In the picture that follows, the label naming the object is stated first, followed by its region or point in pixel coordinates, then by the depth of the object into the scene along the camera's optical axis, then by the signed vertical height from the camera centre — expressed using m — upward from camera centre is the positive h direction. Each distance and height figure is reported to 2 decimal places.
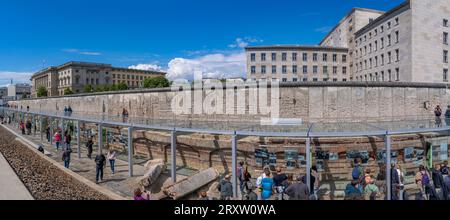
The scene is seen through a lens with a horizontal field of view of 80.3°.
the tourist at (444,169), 8.12 -2.01
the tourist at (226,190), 7.71 -2.43
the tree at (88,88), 80.62 +5.68
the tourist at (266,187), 7.52 -2.32
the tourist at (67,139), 14.99 -1.82
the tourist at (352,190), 6.97 -2.25
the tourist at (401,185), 7.87 -2.38
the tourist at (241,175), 9.38 -2.49
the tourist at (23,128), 25.51 -1.99
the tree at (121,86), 69.18 +5.47
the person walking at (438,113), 11.48 -0.48
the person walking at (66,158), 12.91 -2.49
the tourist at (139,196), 6.91 -2.34
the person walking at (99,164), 11.06 -2.38
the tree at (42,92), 90.62 +5.16
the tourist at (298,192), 6.45 -2.11
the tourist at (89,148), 15.50 -2.40
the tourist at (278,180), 7.96 -2.28
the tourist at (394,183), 7.92 -2.36
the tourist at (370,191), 7.00 -2.28
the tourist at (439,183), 7.34 -2.27
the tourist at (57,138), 17.50 -2.05
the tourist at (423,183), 7.70 -2.33
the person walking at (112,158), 12.35 -2.38
